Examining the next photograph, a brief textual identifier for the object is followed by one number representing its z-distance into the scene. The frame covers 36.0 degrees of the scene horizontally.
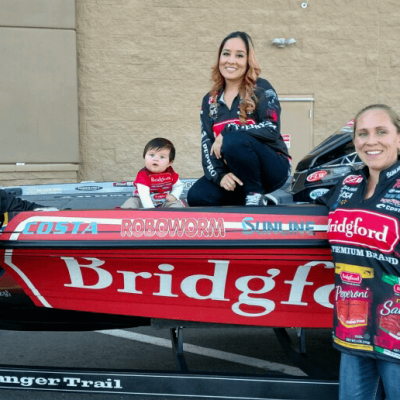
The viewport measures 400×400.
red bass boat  2.69
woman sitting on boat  3.18
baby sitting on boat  3.62
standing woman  2.17
